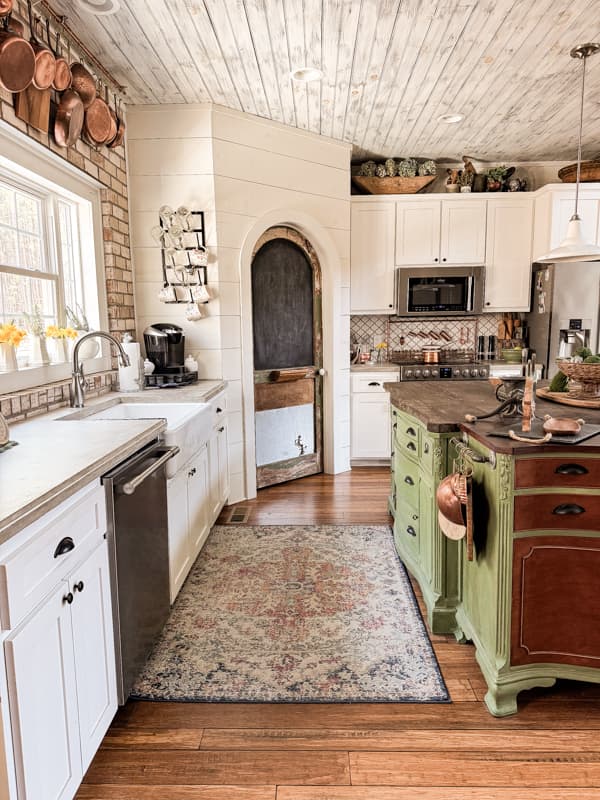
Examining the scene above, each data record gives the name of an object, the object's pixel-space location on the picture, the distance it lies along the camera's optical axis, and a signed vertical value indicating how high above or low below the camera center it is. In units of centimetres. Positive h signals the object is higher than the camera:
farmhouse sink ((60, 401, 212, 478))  244 -43
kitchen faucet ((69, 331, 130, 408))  263 -23
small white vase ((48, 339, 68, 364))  291 -8
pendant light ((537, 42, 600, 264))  286 +41
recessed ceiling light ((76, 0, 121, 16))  253 +152
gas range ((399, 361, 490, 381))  494 -39
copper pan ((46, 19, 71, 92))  259 +124
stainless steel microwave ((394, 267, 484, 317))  509 +35
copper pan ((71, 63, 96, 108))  285 +132
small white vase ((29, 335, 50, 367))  274 -8
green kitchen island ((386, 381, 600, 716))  182 -80
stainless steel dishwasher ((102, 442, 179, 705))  178 -78
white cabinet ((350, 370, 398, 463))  497 -79
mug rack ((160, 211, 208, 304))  390 +48
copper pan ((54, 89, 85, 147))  272 +108
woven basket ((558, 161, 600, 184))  481 +136
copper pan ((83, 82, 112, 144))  303 +120
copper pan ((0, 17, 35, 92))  215 +111
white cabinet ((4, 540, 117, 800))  118 -86
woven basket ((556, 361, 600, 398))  244 -22
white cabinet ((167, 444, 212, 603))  248 -91
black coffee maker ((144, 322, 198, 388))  368 -10
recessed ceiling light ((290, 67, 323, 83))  329 +155
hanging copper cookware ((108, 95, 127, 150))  334 +121
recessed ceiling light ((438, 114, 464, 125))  407 +157
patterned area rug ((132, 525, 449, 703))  208 -133
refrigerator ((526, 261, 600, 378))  468 +20
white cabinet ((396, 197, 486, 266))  505 +89
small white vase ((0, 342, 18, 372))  239 -9
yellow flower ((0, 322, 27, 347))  238 +1
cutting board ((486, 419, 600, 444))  182 -37
